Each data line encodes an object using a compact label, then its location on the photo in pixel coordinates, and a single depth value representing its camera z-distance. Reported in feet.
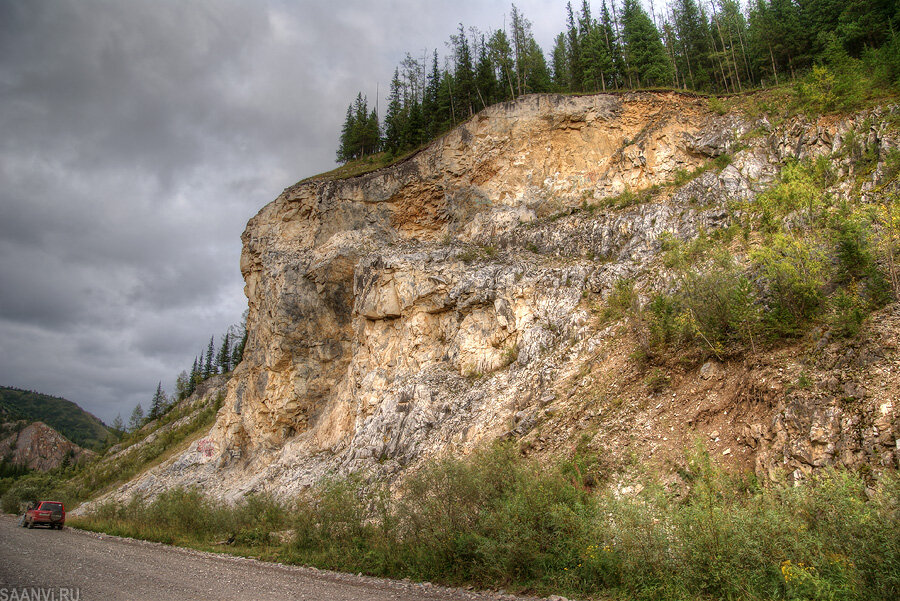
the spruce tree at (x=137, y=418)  232.32
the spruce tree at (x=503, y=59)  133.80
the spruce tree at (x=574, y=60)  135.03
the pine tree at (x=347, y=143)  171.22
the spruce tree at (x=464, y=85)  135.03
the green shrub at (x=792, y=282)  41.37
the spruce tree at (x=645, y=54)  115.24
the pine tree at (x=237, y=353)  214.85
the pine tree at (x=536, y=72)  133.28
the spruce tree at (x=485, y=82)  133.18
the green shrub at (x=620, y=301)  63.77
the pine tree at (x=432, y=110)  138.63
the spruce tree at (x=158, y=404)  230.13
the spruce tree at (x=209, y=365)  243.40
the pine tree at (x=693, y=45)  123.13
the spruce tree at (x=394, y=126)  139.74
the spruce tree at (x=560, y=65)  143.84
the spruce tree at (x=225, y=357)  241.96
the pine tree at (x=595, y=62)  119.96
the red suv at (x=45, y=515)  74.84
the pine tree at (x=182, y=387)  227.67
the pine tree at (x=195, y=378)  229.37
